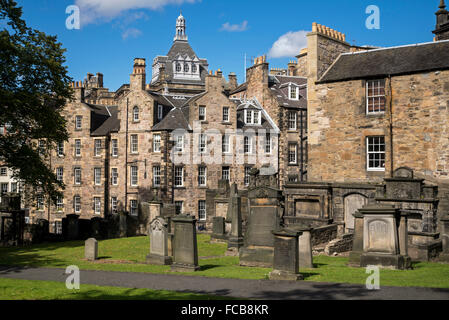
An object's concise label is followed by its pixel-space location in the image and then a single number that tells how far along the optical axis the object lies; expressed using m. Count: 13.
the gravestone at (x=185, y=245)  14.27
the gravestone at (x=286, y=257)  11.58
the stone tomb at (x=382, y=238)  12.80
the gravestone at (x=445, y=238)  15.88
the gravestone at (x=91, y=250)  18.66
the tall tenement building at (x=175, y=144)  40.72
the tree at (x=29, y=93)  21.62
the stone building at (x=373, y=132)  24.86
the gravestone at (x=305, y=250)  14.30
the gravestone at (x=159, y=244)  16.59
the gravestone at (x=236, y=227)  20.17
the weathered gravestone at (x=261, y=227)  14.65
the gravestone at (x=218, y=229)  24.33
